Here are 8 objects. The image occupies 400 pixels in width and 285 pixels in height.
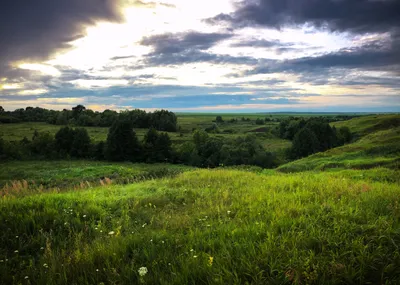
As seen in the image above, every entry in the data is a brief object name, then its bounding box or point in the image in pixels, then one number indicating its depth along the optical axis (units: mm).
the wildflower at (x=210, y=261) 3707
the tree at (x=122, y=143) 57156
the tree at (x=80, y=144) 59594
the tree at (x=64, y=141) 60500
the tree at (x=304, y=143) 59438
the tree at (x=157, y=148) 58188
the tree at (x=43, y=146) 59312
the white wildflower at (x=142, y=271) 3562
